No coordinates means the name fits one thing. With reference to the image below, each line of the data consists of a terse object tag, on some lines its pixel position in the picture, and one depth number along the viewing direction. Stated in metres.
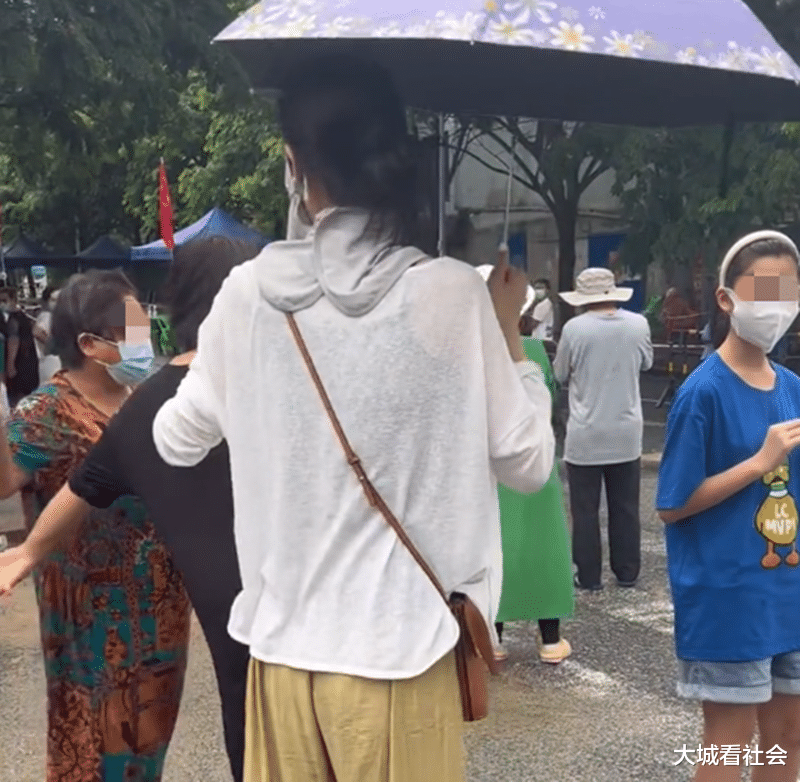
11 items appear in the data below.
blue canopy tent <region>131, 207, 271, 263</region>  18.67
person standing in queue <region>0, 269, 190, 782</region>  2.73
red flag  15.12
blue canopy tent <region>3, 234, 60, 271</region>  24.55
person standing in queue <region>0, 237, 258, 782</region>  2.29
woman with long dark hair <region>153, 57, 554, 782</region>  1.70
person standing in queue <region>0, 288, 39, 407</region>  10.28
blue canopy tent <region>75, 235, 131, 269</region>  23.31
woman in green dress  4.78
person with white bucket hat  5.80
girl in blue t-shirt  2.75
